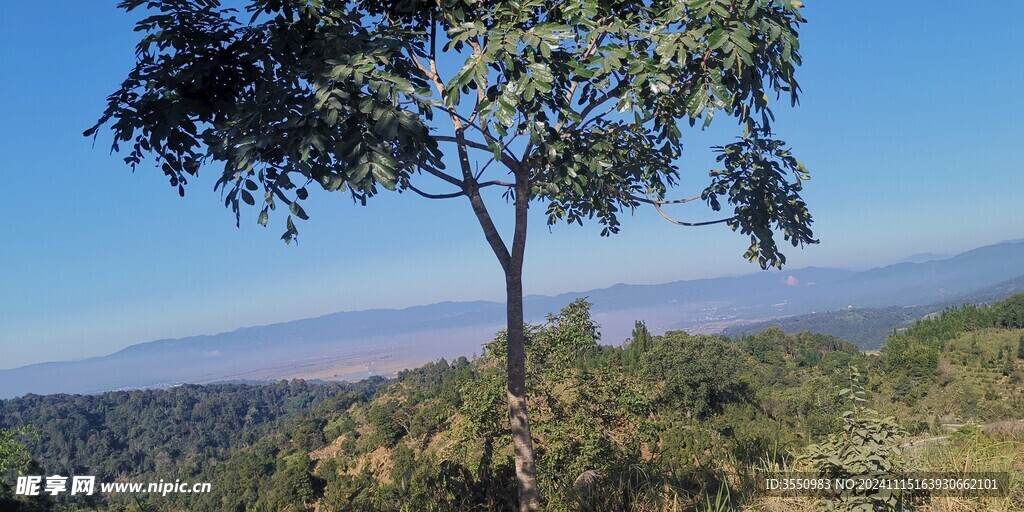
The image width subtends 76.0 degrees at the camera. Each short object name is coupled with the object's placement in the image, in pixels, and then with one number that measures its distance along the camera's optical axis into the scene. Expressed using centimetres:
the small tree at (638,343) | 5200
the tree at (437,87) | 328
